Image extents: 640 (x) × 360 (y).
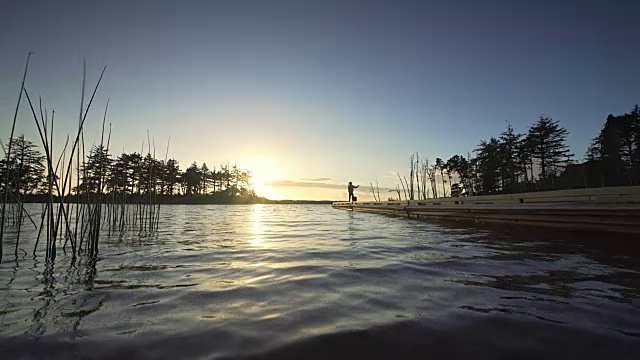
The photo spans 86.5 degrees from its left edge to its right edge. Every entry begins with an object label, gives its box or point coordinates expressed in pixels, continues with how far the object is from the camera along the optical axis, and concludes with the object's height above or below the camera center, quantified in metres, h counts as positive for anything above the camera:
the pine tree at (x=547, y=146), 32.12 +5.06
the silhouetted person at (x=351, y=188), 29.10 +1.30
